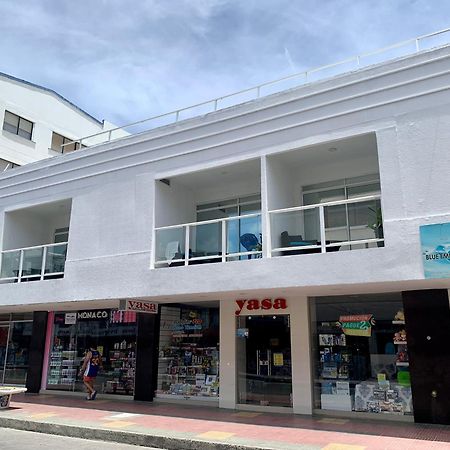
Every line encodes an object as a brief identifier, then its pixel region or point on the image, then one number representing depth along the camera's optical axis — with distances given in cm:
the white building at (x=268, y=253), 970
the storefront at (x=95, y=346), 1498
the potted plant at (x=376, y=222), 980
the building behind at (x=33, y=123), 2509
